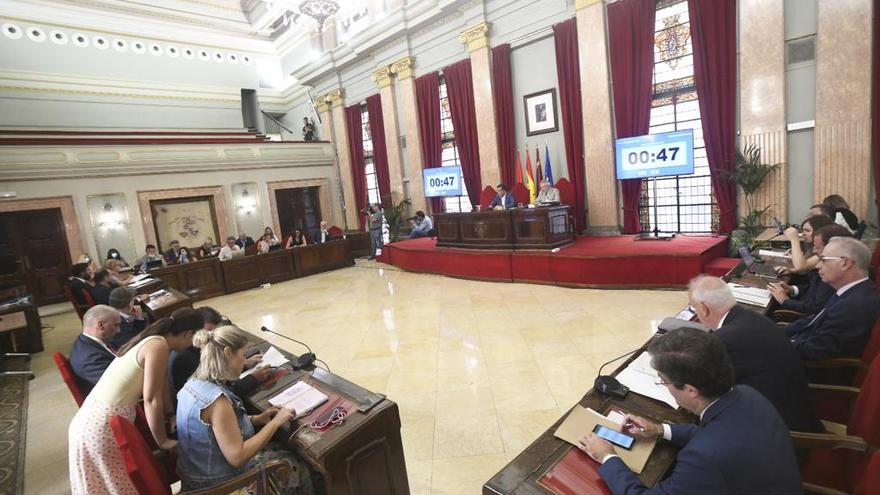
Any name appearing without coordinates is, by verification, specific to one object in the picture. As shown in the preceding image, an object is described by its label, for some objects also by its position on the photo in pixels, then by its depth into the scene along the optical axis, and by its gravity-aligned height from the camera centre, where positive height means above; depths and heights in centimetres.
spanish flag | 774 +8
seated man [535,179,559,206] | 693 -12
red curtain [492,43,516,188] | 822 +166
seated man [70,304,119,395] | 245 -69
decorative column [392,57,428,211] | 1014 +201
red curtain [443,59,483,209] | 894 +169
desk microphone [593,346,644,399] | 169 -86
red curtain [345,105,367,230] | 1214 +167
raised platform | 526 -114
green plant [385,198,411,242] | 1065 -39
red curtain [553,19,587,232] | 721 +146
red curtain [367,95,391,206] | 1124 +160
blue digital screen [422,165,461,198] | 959 +42
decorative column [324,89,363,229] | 1245 +172
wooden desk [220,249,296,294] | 845 -110
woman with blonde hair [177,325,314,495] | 167 -87
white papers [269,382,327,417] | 197 -92
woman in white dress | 173 -78
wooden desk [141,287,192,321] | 454 -87
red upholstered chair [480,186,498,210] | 866 -4
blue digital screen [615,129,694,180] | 580 +31
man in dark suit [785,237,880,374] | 202 -77
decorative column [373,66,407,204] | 1067 +195
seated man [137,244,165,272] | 812 -57
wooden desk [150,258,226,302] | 780 -103
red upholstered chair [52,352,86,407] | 227 -76
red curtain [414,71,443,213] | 973 +192
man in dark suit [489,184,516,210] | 726 -16
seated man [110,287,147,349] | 342 -74
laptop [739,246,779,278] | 331 -84
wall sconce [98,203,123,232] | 975 +36
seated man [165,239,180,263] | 929 -60
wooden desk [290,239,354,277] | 945 -109
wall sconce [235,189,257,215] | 1180 +46
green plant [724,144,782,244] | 551 -15
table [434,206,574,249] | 636 -62
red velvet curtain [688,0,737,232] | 566 +119
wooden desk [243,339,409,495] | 165 -101
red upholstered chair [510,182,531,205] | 818 -6
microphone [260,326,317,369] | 246 -89
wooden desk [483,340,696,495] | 127 -91
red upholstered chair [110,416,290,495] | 148 -87
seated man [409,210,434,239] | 990 -61
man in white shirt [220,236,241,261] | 866 -63
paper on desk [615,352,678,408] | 168 -90
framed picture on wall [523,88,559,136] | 780 +146
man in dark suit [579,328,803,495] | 111 -76
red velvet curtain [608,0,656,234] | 635 +180
